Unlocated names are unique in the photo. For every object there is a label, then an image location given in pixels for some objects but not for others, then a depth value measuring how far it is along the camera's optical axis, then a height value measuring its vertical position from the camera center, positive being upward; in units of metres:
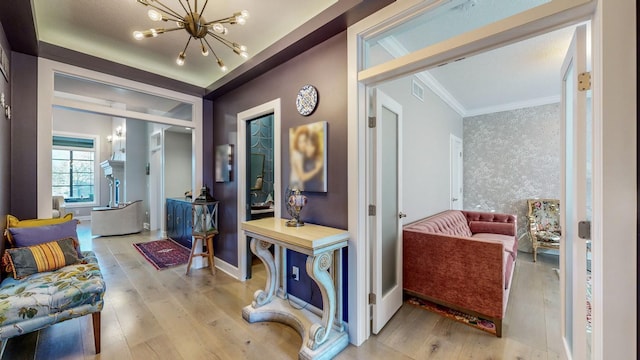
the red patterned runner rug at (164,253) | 3.81 -1.25
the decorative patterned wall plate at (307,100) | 2.28 +0.74
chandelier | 1.81 +1.15
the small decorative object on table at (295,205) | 2.15 -0.22
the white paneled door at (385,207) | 2.05 -0.24
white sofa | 5.44 -0.90
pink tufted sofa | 2.13 -0.85
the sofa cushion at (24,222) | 2.11 -0.39
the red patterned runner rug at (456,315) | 2.20 -1.29
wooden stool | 3.41 -0.97
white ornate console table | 1.77 -0.85
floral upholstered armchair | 4.06 -0.74
